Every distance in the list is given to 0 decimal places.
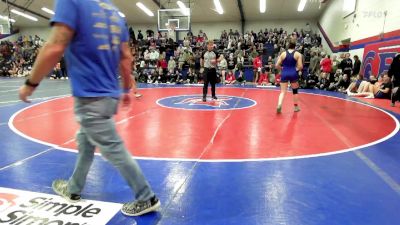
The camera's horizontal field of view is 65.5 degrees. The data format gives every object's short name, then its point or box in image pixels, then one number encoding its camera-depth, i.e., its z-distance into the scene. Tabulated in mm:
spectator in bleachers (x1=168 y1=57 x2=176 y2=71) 19453
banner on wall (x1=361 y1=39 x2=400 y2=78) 12007
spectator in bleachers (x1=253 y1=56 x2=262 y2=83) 18608
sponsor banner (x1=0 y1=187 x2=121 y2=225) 2520
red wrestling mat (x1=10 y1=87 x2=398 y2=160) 4605
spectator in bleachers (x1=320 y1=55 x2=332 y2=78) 16423
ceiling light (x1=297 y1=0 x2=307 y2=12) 24672
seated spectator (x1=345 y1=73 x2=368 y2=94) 13078
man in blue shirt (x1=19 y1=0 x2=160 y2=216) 2078
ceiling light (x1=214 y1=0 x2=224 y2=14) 25180
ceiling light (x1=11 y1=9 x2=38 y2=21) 28388
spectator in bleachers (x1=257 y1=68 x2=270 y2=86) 18250
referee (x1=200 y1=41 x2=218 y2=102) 9633
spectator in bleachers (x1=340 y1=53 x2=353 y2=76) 15109
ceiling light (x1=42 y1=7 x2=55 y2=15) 28406
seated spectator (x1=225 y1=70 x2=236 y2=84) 18281
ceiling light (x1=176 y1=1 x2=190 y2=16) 19956
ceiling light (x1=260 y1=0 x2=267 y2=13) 25031
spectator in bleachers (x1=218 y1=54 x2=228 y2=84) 18266
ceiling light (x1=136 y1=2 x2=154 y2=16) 26600
